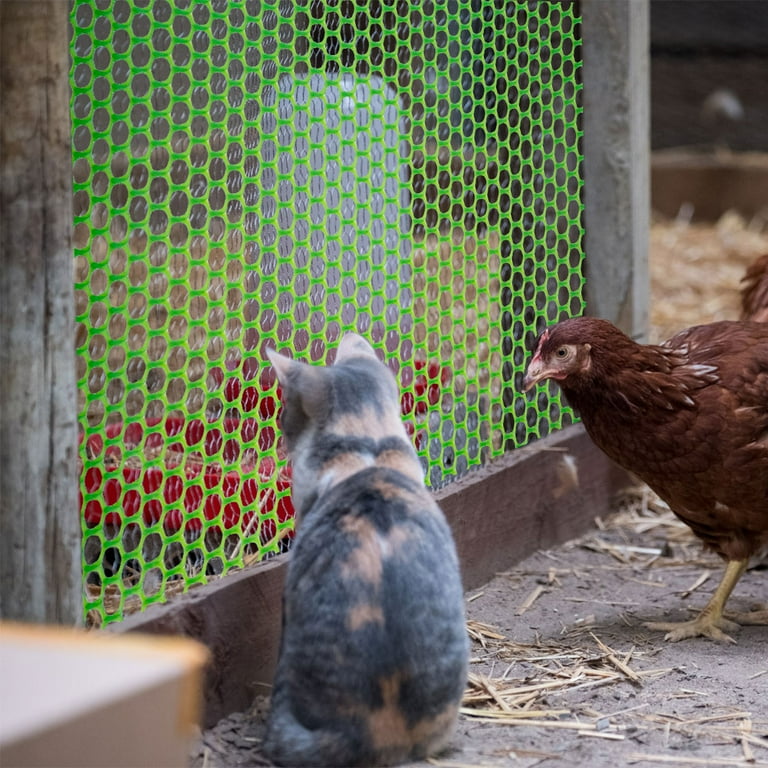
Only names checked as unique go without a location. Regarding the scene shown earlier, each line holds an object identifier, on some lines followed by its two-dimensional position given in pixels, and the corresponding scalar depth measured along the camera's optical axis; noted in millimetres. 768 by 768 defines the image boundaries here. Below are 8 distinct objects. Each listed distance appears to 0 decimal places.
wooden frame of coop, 2262
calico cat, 2367
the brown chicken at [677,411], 3379
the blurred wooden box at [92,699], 1524
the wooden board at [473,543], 2738
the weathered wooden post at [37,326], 2256
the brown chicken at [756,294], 4202
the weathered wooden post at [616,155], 4348
